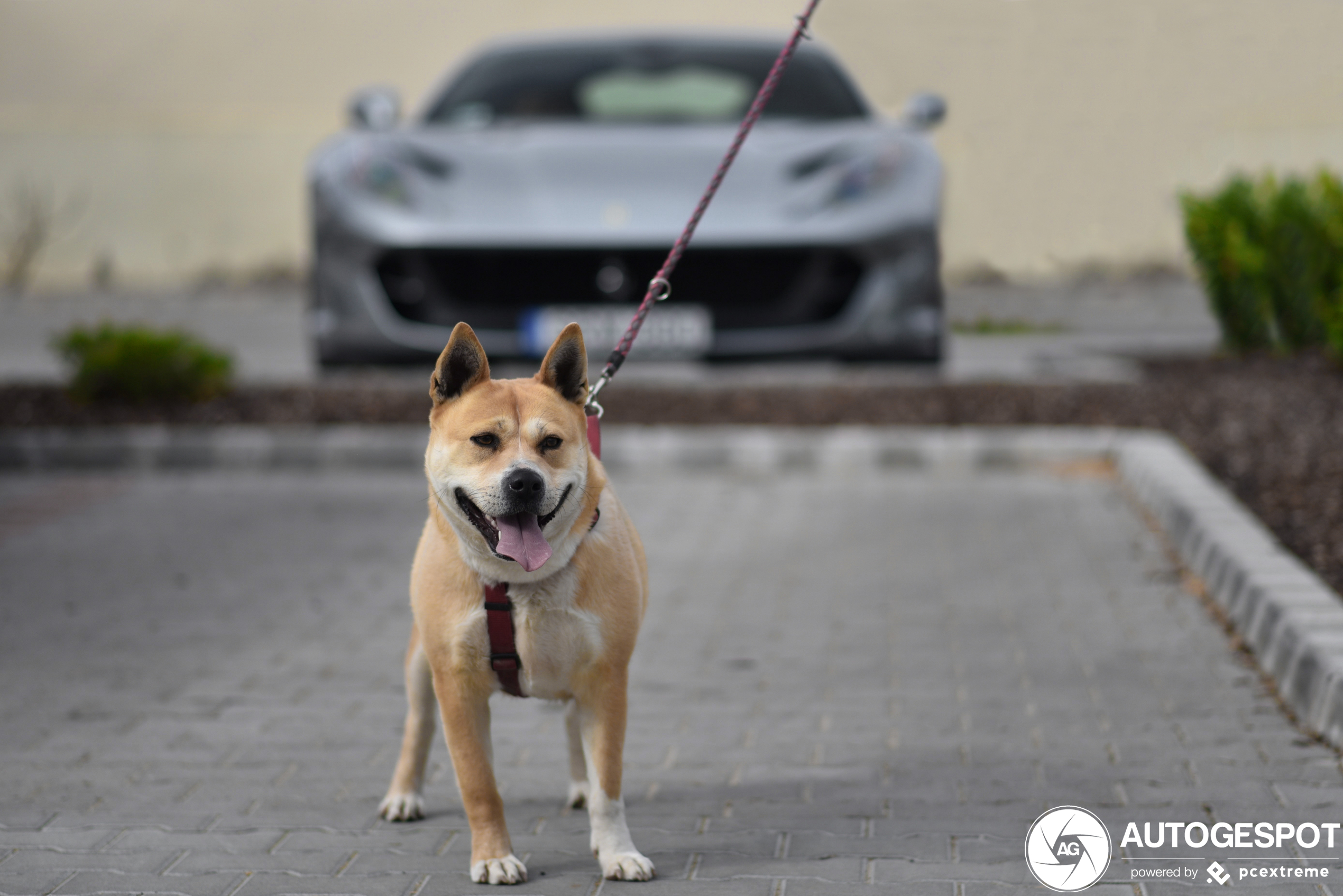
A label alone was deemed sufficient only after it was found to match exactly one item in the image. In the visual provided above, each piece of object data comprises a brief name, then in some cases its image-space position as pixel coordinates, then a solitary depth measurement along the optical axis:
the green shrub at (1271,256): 11.29
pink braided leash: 3.97
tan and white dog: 3.33
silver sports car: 8.55
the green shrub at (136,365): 9.74
